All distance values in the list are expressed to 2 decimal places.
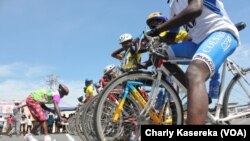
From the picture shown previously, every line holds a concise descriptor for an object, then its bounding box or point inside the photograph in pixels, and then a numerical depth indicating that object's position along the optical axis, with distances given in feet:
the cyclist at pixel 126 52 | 12.33
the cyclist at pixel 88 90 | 18.45
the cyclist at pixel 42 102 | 20.00
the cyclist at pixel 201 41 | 6.51
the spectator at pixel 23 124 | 60.15
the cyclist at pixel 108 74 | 15.52
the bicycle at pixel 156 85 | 8.09
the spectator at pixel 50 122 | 60.83
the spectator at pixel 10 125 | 53.63
